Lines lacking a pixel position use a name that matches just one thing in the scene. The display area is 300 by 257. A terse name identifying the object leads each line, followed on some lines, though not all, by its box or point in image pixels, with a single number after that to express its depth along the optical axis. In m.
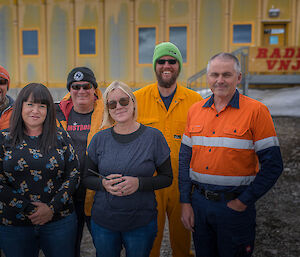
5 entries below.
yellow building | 12.77
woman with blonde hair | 2.15
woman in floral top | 2.22
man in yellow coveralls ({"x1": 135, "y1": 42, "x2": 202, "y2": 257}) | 3.21
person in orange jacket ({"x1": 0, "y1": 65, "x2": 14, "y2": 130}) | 2.91
